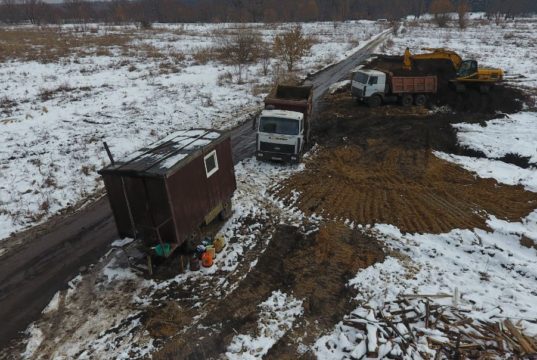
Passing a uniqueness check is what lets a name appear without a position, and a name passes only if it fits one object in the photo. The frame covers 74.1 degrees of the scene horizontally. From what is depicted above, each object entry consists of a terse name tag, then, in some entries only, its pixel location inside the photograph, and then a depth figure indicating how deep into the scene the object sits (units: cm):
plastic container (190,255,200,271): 1014
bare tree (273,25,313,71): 3609
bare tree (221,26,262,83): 3891
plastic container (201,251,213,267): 1025
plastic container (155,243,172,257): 966
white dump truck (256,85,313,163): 1595
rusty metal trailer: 929
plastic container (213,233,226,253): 1095
